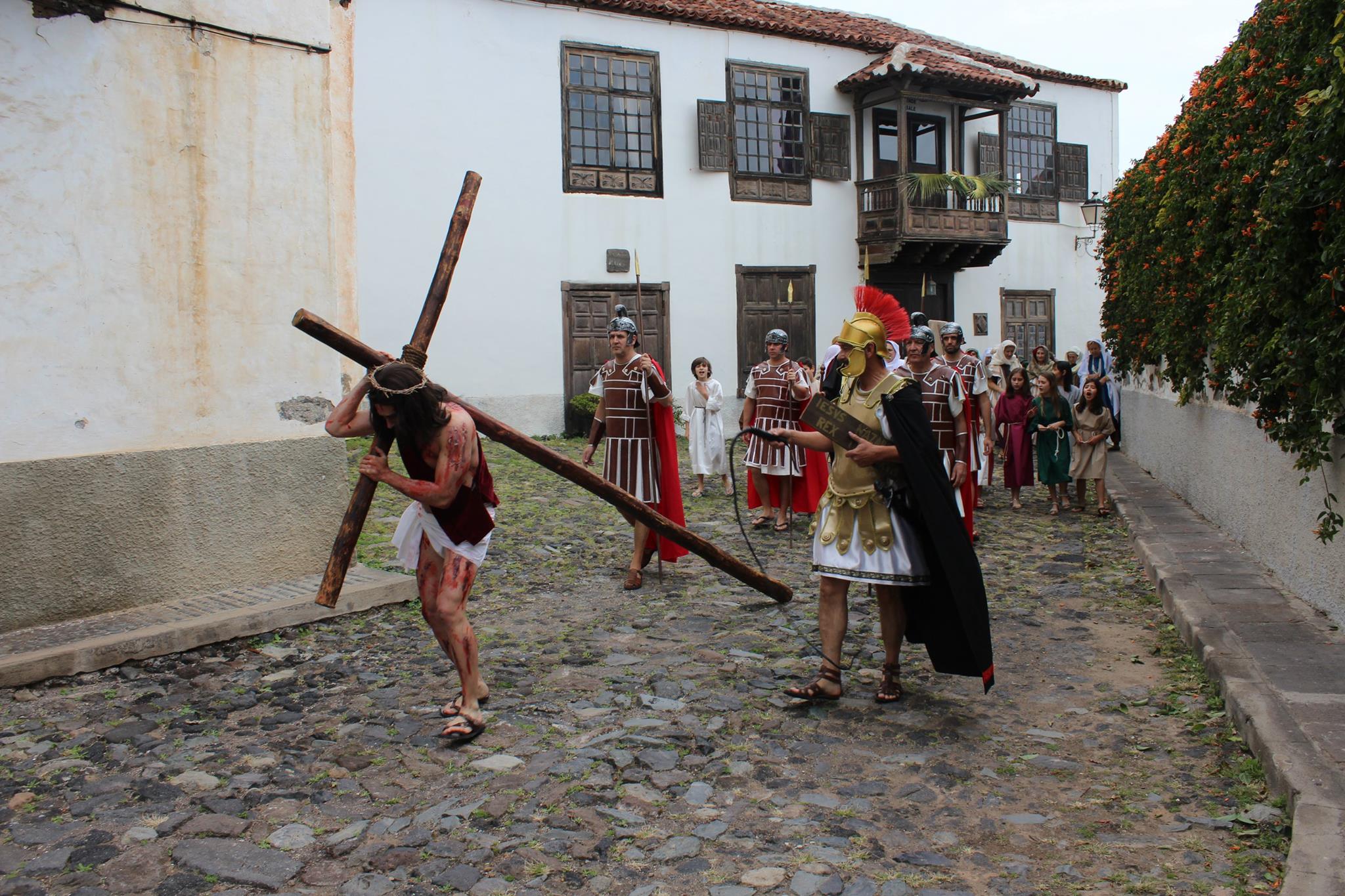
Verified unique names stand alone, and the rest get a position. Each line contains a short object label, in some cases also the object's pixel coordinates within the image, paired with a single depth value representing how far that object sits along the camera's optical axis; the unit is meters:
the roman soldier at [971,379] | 9.61
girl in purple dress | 11.43
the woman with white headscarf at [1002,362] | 14.43
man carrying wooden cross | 4.46
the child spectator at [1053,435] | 10.87
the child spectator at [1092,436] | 10.60
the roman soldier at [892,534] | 4.87
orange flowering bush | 5.09
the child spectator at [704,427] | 12.73
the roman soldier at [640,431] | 8.09
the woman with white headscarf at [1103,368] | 16.30
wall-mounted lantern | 23.50
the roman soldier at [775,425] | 10.20
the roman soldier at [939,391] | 8.23
